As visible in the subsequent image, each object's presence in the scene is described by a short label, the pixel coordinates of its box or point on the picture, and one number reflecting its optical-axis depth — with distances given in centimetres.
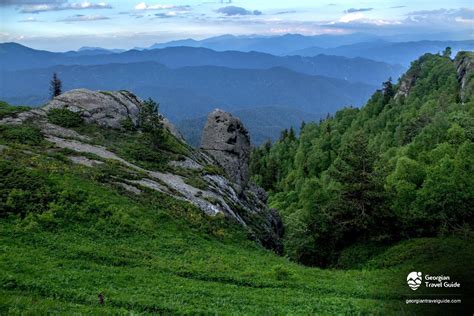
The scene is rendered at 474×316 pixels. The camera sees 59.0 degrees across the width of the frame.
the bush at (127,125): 5625
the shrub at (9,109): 5072
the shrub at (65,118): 5203
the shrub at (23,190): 2859
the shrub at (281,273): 2552
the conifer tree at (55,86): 7975
